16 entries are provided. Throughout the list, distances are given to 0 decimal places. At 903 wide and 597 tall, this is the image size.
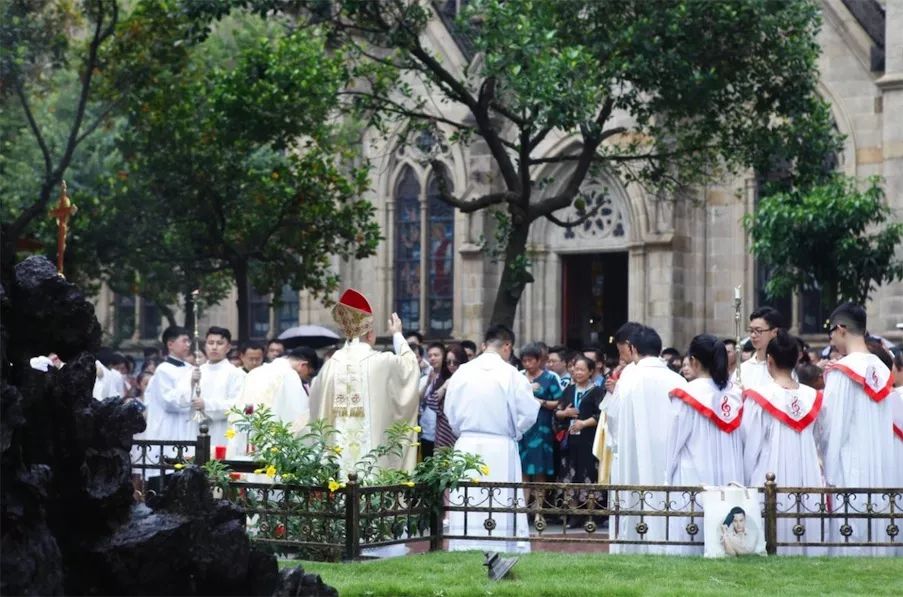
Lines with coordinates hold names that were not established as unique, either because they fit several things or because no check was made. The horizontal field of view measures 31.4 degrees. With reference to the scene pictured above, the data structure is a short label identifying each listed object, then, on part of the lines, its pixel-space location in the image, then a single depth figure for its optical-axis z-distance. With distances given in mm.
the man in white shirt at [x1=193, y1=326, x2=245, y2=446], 16875
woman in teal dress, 16609
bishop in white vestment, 13391
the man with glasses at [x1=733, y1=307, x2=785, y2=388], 13133
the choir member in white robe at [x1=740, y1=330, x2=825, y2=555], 12508
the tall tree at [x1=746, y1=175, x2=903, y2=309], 20984
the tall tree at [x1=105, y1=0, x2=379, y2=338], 23984
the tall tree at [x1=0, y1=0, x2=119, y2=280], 22562
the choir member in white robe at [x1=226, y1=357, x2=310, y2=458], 15633
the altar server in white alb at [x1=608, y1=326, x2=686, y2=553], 12898
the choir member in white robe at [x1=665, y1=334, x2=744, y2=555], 12344
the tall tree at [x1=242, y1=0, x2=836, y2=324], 17953
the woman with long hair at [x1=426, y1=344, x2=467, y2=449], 16281
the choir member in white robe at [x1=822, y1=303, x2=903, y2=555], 12586
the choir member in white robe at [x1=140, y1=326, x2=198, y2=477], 17312
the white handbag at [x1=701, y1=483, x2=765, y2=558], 11375
